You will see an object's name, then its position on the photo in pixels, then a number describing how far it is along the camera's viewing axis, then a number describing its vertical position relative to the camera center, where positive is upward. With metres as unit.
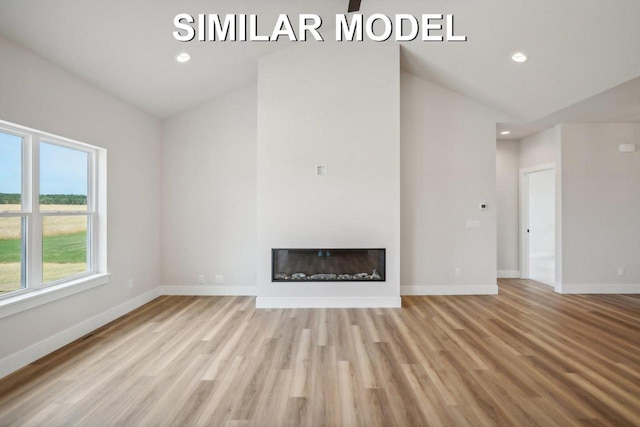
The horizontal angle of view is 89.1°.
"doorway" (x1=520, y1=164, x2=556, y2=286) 6.16 -0.20
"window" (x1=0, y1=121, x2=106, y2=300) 2.79 +0.04
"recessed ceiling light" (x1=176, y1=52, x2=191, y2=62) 3.77 +1.84
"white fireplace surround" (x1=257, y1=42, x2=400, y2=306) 4.54 +0.90
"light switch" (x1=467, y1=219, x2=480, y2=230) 5.23 -0.16
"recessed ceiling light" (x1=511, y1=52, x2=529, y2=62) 3.82 +1.86
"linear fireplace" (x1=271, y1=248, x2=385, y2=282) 4.52 -0.72
